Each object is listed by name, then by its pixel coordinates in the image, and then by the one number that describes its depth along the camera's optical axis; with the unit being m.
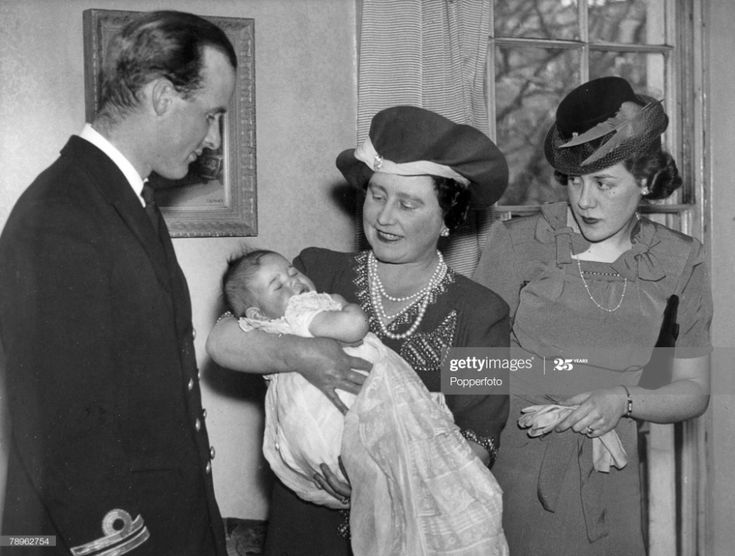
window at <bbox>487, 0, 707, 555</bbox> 2.73
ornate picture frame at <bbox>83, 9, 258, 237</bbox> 2.41
